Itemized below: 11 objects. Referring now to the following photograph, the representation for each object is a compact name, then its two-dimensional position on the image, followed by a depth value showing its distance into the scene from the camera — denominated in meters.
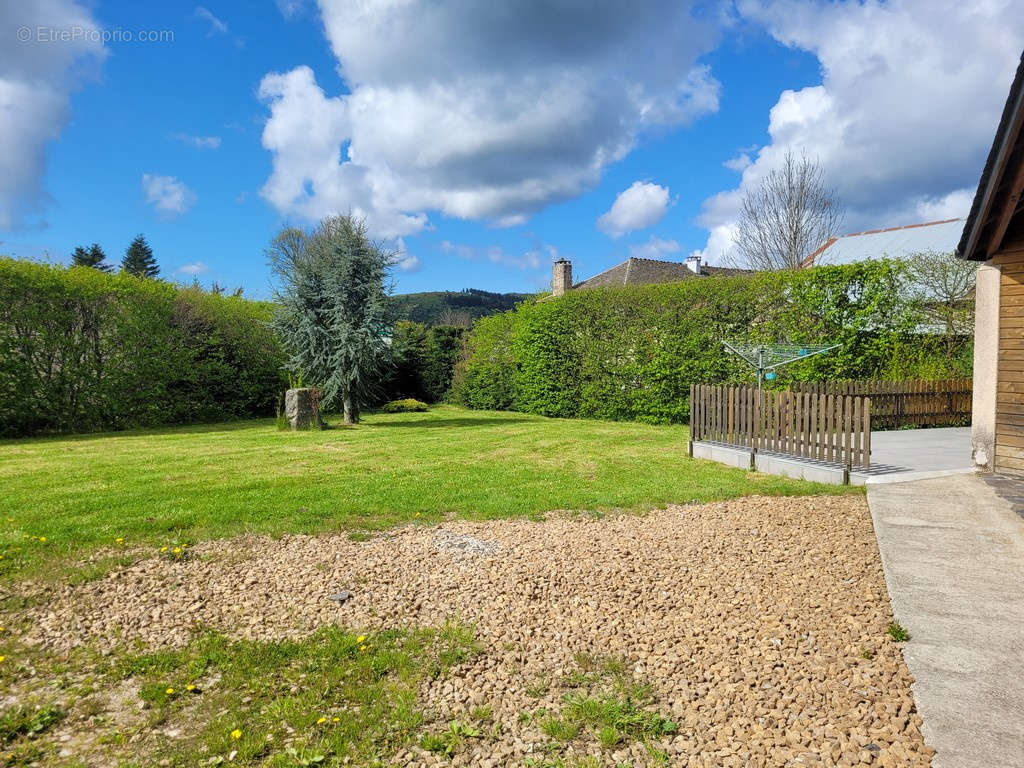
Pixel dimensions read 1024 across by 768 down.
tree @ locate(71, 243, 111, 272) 44.09
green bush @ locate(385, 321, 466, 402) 23.08
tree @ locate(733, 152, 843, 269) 26.47
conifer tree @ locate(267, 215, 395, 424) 15.31
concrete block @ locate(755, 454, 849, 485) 8.05
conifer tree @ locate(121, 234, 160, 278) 51.81
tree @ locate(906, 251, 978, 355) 13.94
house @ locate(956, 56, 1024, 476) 7.40
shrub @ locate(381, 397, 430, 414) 21.12
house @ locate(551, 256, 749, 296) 33.41
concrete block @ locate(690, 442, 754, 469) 9.41
